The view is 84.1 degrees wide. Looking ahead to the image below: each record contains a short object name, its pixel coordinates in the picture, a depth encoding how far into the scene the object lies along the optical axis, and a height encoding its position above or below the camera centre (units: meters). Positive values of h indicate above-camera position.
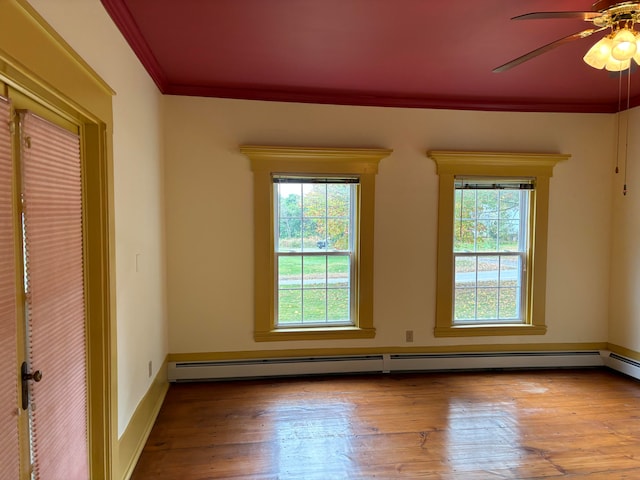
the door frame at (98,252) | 1.59 -0.12
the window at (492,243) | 3.49 -0.13
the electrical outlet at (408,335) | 3.55 -1.06
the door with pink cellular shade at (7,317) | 1.15 -0.30
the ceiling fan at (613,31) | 1.63 +0.96
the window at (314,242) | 3.30 -0.13
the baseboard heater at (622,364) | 3.43 -1.33
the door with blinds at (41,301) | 1.19 -0.29
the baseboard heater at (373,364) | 3.30 -1.32
